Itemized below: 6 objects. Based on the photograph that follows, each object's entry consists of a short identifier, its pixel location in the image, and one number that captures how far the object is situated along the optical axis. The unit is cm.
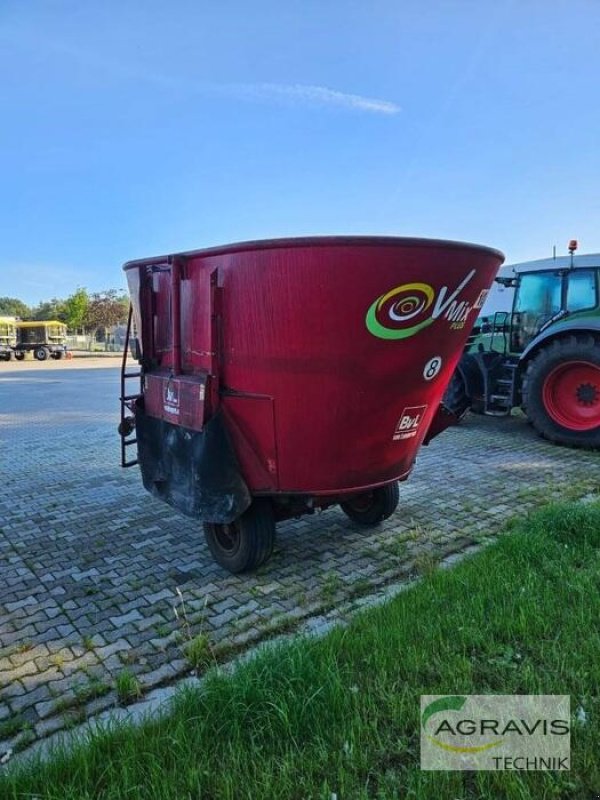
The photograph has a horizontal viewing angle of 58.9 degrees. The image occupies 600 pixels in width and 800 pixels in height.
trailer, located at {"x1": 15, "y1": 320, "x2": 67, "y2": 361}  3138
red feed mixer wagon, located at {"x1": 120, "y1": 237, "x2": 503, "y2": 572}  287
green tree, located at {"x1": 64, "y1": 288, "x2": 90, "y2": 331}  4491
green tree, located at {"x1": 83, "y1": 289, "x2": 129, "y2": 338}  4556
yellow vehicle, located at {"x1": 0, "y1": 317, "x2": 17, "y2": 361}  3112
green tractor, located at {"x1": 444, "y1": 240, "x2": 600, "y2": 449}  692
